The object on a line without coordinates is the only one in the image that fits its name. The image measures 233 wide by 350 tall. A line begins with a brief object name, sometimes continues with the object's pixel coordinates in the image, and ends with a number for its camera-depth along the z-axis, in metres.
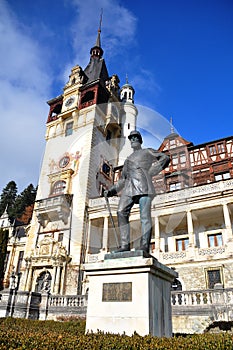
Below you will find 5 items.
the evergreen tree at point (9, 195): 59.48
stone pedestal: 4.82
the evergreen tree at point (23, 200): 55.43
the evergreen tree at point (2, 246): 25.69
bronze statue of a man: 5.92
